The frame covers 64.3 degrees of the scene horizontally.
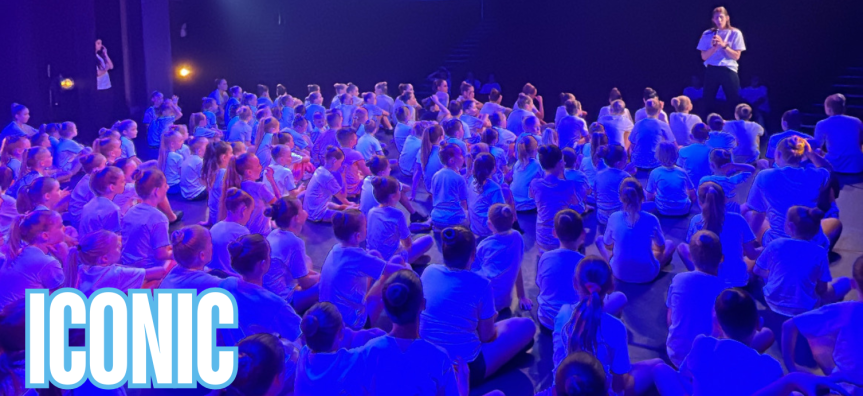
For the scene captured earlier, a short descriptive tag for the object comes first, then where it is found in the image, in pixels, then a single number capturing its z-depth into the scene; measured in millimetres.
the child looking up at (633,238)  5141
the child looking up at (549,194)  5984
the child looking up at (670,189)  6867
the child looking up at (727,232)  4867
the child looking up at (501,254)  4551
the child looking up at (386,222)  5285
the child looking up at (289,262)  4660
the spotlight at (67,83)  12070
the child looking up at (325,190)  6918
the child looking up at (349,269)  4270
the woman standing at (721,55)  10117
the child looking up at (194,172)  7941
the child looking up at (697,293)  3777
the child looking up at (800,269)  4406
